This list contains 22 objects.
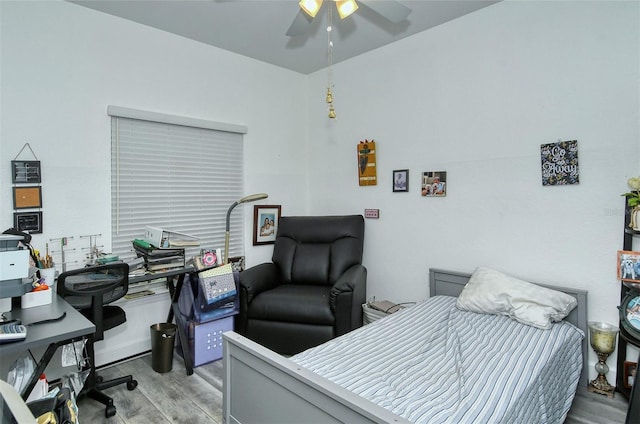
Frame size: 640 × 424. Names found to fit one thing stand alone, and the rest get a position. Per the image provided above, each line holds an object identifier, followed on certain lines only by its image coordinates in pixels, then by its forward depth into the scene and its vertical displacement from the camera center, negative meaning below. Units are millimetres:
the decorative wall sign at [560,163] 2303 +249
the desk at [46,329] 1401 -565
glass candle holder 2133 -898
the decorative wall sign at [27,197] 2309 +15
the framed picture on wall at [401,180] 3176 +179
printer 1564 -315
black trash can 2564 -1109
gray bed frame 1107 -715
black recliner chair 2650 -740
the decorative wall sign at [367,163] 3416 +358
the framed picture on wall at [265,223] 3656 -246
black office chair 2027 -576
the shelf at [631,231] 2050 -184
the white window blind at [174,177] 2789 +195
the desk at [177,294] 2459 -739
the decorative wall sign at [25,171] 2303 +184
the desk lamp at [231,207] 3207 -69
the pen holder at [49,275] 2148 -469
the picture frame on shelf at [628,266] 2070 -392
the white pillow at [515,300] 2092 -631
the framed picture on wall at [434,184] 2934 +137
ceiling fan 1836 +1065
